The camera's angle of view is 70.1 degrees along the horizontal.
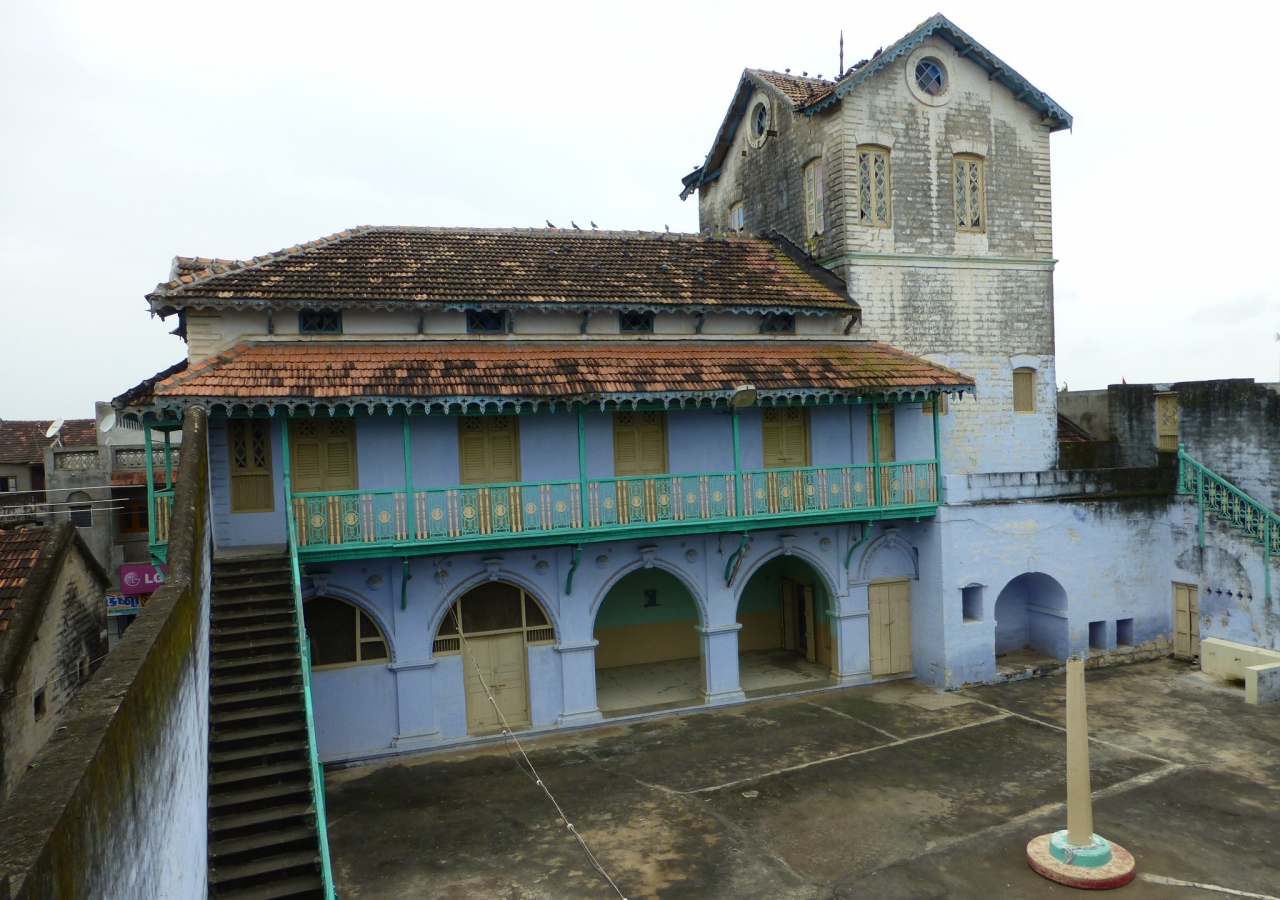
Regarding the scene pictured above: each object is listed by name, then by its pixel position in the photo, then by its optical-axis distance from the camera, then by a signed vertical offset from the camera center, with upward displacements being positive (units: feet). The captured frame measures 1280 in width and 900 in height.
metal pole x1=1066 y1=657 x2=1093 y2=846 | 34.96 -13.02
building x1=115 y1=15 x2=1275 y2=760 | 47.80 -0.21
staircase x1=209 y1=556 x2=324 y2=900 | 29.66 -10.62
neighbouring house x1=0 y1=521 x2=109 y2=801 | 42.06 -8.71
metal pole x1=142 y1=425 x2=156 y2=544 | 42.44 -2.09
